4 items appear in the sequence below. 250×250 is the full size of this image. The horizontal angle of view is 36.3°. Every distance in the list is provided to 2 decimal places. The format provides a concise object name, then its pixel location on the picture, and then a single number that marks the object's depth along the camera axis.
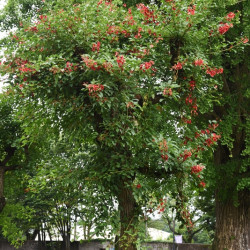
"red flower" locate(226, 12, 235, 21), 7.93
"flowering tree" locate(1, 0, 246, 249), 7.37
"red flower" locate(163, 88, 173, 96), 7.33
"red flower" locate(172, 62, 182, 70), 7.73
